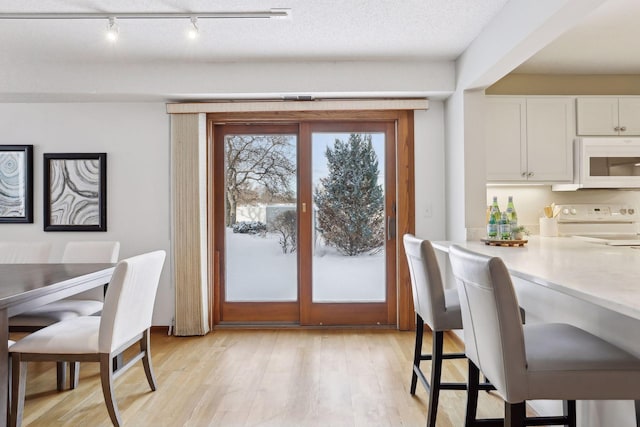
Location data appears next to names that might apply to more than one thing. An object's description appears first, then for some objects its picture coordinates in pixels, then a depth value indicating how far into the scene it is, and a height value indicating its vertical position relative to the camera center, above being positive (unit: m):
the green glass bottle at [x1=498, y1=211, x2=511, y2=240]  2.92 -0.12
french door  4.20 -0.10
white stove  4.12 -0.11
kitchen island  1.32 -0.24
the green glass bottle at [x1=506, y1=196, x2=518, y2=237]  2.95 -0.05
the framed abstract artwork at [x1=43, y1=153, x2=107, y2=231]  4.12 +0.21
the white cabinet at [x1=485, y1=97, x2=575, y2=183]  3.79 +0.60
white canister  3.83 -0.15
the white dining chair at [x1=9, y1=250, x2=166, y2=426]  2.19 -0.64
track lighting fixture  2.75 +1.23
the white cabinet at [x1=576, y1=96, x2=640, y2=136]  3.84 +0.81
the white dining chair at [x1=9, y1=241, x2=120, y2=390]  2.78 -0.62
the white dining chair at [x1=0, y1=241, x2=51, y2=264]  3.46 -0.30
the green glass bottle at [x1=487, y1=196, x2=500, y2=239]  3.03 -0.08
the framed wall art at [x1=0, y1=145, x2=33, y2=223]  4.15 +0.27
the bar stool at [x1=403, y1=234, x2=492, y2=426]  2.21 -0.51
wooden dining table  1.96 -0.36
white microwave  3.80 +0.39
